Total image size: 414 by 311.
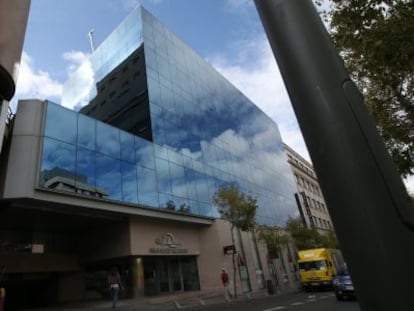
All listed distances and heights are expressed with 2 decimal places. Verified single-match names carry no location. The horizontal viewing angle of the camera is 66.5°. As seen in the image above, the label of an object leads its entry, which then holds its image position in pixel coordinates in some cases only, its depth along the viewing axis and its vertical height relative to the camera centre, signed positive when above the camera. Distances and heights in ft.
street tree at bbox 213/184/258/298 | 76.84 +17.95
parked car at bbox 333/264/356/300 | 49.70 -2.14
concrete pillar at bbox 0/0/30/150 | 41.52 +34.84
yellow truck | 77.42 +1.67
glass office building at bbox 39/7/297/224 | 57.16 +42.07
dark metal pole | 3.00 +1.05
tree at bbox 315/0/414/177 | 23.50 +16.62
